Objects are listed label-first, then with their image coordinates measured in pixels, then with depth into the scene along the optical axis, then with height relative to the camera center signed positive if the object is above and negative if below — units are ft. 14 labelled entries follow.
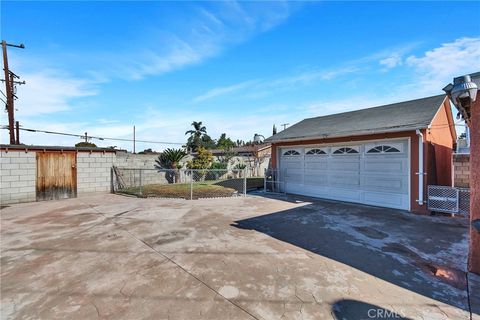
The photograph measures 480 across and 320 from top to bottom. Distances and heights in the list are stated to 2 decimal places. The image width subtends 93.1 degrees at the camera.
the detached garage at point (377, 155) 24.94 +0.38
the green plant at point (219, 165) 58.42 -1.57
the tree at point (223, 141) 147.92 +12.36
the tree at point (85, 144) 81.77 +6.36
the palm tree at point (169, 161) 50.01 -0.41
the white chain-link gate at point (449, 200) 22.61 -4.33
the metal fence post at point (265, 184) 40.15 -4.50
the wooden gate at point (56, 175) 33.27 -2.20
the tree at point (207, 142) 139.03 +11.06
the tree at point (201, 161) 55.31 -0.41
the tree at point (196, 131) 131.23 +16.42
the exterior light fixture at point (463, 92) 10.71 +3.14
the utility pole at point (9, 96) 38.93 +11.39
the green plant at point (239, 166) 65.02 -2.03
